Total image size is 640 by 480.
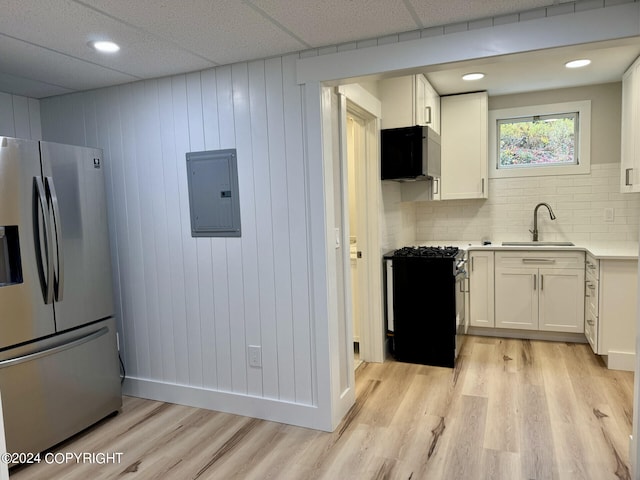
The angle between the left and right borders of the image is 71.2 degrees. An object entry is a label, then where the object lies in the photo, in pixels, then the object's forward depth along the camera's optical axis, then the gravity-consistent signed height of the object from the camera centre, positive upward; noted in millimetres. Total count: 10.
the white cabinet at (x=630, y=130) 3184 +494
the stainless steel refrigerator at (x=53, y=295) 2281 -445
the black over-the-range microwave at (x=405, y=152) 3498 +405
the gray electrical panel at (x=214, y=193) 2691 +104
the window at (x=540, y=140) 4262 +583
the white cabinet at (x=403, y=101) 3492 +811
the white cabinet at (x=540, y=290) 3869 -813
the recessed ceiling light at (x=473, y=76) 3598 +1021
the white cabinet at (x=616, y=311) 3273 -849
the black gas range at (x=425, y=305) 3412 -797
